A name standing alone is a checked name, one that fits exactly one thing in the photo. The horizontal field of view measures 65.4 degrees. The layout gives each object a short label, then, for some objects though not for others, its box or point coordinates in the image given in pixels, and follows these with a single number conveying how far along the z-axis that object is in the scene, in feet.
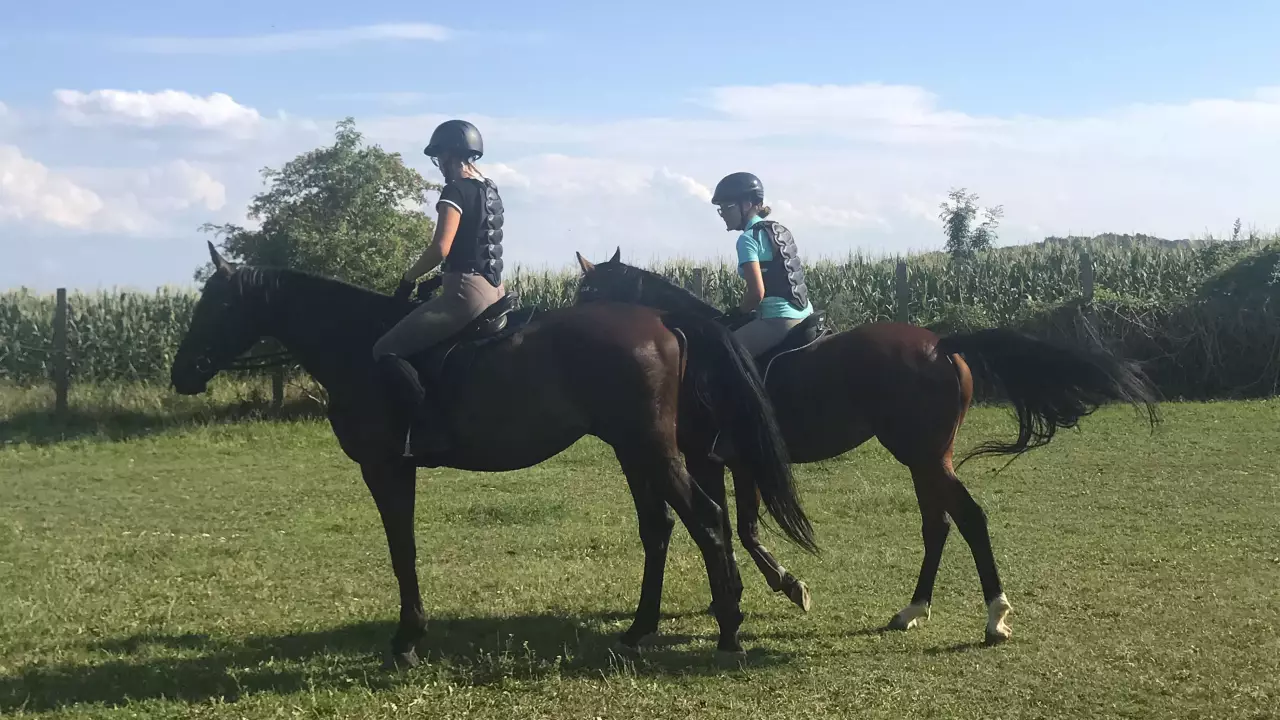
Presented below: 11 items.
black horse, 19.29
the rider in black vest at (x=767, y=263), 22.86
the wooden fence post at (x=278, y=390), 57.31
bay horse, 20.75
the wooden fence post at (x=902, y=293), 64.28
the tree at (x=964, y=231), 85.25
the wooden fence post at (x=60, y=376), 55.98
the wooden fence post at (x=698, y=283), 62.75
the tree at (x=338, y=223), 57.57
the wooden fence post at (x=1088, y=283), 61.72
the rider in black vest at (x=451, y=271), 19.04
